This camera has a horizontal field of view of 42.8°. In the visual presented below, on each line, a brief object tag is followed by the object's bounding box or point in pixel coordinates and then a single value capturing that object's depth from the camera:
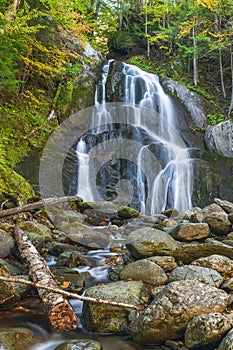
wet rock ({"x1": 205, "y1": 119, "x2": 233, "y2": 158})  13.92
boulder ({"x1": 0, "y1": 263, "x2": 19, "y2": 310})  3.72
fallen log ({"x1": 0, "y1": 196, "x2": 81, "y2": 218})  6.37
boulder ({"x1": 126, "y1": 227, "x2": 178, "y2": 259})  5.07
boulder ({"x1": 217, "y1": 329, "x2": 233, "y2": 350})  2.55
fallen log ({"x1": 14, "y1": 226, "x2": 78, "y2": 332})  3.43
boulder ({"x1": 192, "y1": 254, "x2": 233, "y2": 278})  4.42
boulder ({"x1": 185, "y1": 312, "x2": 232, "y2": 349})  2.82
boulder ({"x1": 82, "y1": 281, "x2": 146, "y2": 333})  3.43
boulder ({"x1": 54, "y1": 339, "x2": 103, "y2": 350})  2.89
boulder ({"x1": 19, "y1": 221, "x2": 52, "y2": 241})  6.13
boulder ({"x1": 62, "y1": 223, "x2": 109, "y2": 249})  6.50
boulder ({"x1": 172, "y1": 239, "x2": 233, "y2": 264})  5.02
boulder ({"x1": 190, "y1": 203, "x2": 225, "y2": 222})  7.43
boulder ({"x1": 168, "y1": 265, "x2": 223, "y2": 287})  3.96
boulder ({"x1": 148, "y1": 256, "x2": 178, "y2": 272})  4.76
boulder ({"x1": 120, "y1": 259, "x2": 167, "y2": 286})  4.31
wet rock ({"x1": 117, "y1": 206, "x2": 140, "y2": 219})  9.38
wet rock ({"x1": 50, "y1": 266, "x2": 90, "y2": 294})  4.35
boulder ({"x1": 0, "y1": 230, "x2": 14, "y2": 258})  4.92
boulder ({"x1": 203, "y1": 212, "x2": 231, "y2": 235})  6.63
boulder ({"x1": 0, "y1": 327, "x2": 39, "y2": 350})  2.98
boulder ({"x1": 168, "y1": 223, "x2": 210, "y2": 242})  6.17
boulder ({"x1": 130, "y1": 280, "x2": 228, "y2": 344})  3.08
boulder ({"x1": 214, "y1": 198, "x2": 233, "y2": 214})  8.57
